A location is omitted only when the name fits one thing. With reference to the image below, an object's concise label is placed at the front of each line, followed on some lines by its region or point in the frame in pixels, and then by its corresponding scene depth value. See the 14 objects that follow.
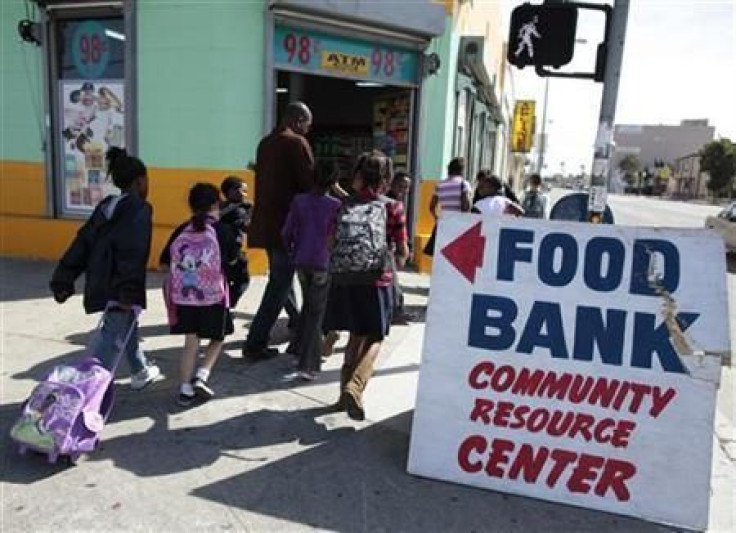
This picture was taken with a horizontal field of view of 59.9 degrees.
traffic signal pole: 4.72
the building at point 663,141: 121.31
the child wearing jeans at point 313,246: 4.75
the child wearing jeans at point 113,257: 4.07
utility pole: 40.59
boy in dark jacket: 4.64
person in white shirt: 5.72
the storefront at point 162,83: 7.98
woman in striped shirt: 7.16
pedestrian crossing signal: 4.84
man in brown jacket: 5.06
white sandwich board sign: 3.25
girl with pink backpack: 4.15
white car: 15.64
